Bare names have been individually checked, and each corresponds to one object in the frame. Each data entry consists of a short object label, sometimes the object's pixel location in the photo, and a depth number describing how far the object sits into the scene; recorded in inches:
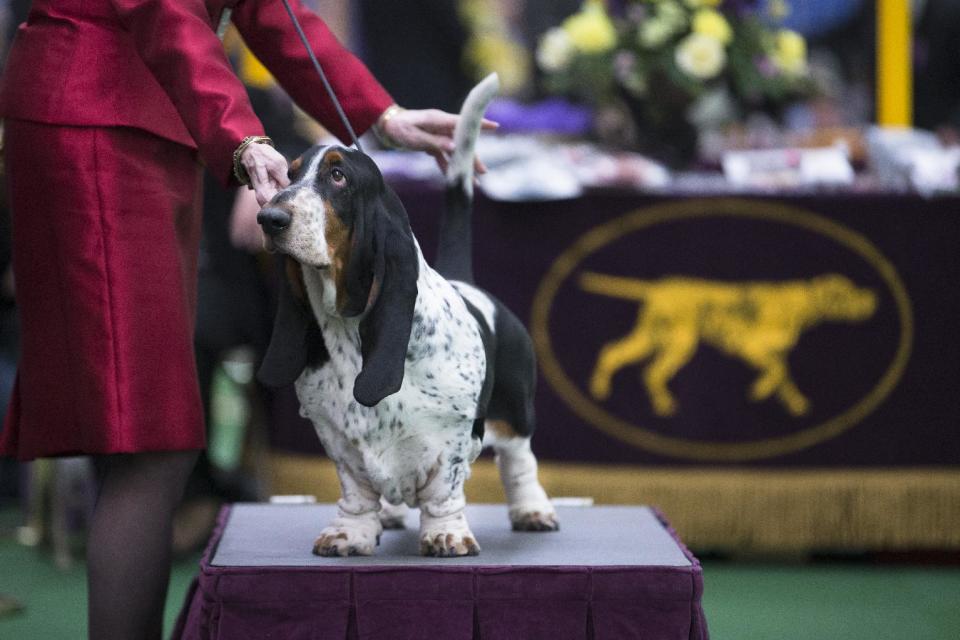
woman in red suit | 131.8
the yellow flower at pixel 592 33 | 284.0
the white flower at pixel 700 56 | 277.1
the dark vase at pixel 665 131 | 285.3
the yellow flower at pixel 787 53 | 287.1
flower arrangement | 280.7
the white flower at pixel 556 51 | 288.4
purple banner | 252.8
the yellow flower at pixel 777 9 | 293.0
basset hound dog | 127.5
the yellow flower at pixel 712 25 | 279.6
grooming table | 133.6
